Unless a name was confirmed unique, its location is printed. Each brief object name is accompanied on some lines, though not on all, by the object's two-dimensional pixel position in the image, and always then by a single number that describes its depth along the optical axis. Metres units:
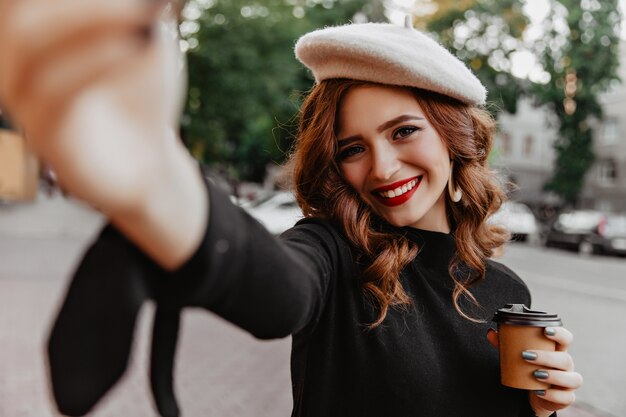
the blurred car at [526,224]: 21.05
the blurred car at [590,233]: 17.52
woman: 0.50
